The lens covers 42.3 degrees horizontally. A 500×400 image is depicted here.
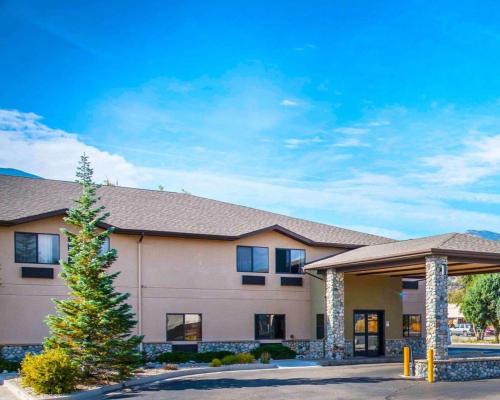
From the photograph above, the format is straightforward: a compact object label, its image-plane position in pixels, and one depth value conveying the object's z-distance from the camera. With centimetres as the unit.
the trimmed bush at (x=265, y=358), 2591
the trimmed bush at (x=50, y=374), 1748
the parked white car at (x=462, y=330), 6631
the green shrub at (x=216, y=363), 2448
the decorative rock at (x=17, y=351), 2403
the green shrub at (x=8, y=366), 2299
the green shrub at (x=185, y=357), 2605
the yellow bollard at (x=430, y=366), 2048
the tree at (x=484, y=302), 4741
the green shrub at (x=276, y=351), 2789
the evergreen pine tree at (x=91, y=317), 1947
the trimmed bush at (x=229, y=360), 2508
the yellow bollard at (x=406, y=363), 2191
